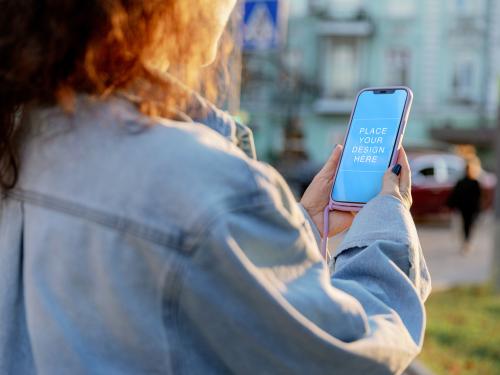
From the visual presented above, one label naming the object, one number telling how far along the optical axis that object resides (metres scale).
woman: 1.08
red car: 18.45
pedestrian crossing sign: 8.46
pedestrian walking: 13.70
